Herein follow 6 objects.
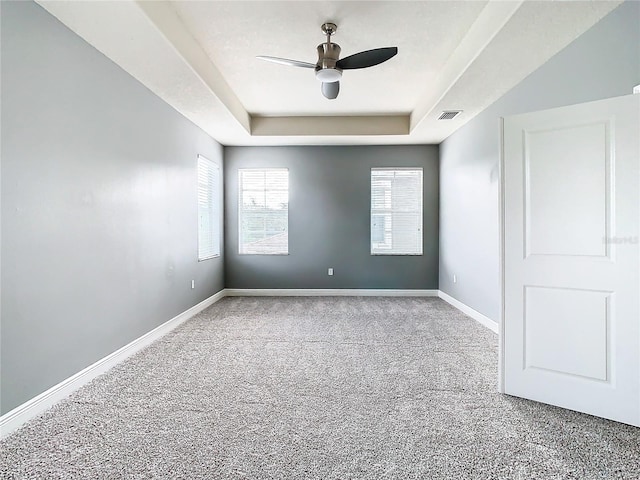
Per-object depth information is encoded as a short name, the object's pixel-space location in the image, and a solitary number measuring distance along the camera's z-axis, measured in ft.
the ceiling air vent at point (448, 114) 14.11
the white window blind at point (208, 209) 16.98
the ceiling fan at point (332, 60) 9.29
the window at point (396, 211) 20.16
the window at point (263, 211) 20.33
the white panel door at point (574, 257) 6.63
